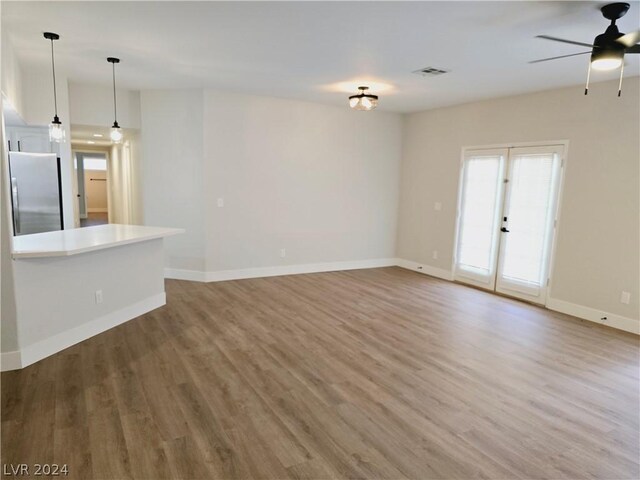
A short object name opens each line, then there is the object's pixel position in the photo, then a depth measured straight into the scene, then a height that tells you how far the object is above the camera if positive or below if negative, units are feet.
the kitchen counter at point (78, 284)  10.25 -3.04
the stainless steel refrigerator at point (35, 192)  16.10 -0.35
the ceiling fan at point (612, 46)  8.29 +3.40
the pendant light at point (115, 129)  13.92 +2.16
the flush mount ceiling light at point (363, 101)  17.10 +4.17
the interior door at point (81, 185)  40.73 +0.03
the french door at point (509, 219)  16.94 -0.84
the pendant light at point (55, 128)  11.58 +1.66
